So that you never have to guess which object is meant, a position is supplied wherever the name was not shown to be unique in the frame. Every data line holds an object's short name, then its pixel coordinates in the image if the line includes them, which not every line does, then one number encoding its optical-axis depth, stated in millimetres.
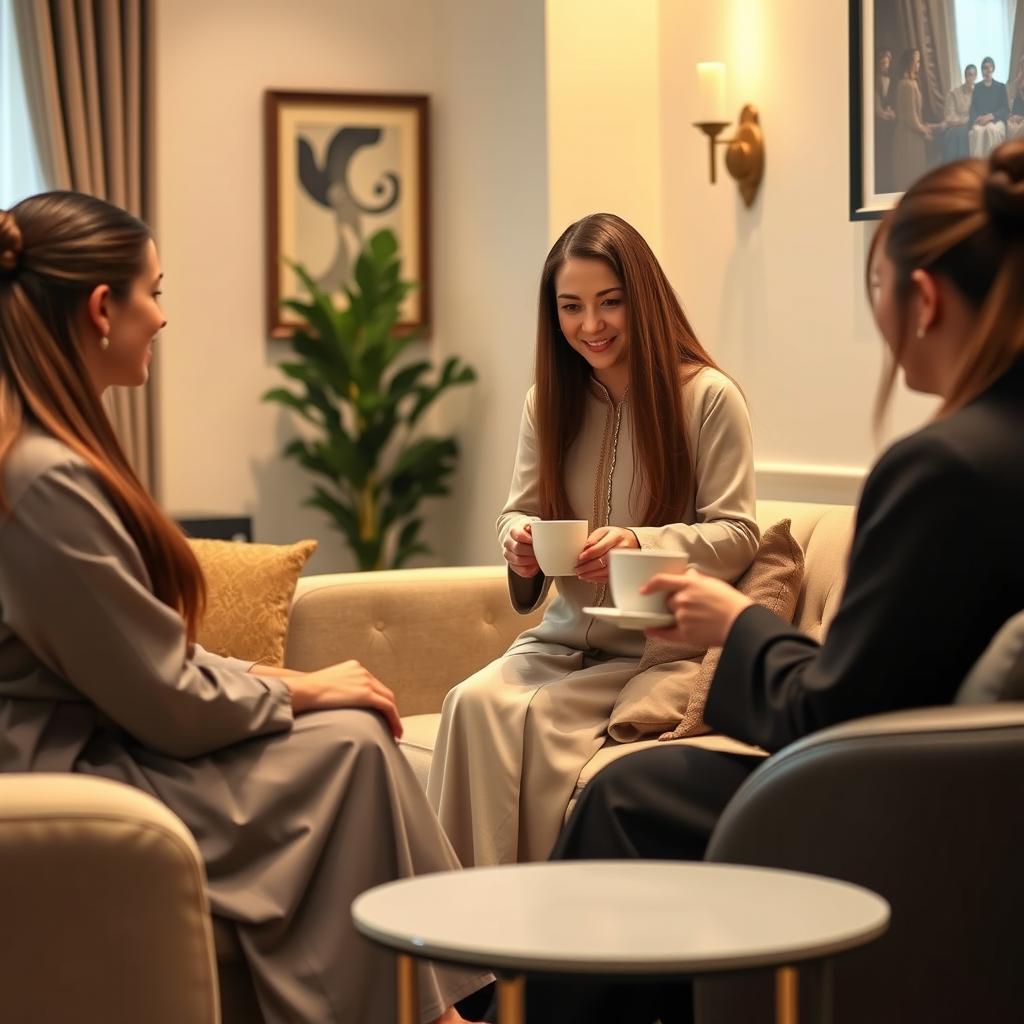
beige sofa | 3684
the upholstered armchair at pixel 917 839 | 1665
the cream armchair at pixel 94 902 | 1762
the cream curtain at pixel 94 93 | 5516
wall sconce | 4348
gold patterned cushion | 3590
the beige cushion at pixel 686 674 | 2838
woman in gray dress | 2066
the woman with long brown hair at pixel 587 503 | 2910
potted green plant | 5863
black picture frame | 3436
